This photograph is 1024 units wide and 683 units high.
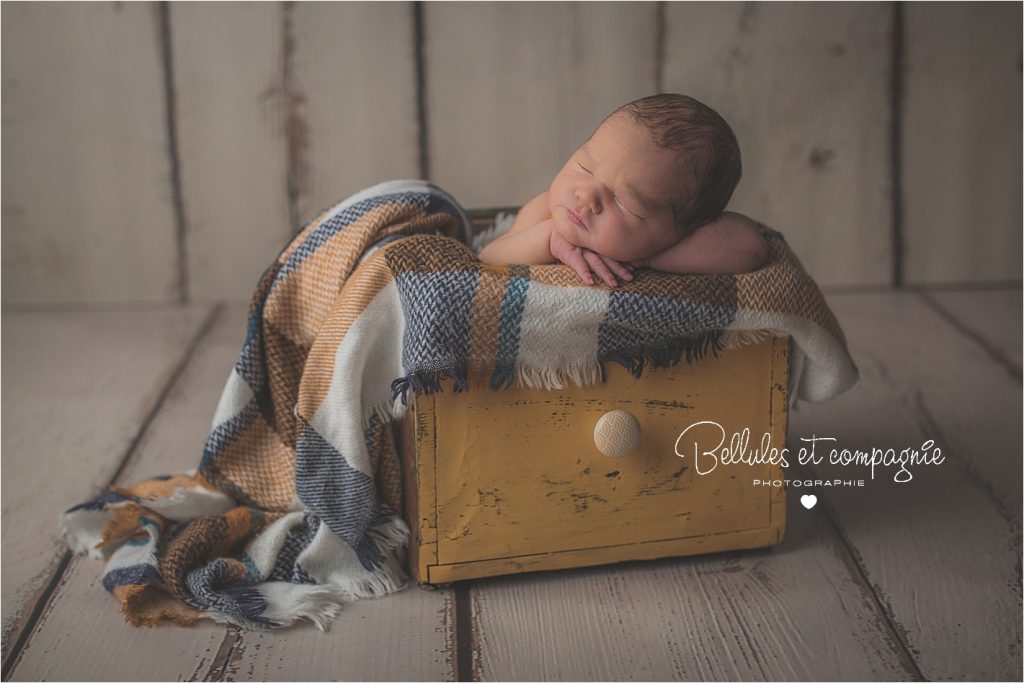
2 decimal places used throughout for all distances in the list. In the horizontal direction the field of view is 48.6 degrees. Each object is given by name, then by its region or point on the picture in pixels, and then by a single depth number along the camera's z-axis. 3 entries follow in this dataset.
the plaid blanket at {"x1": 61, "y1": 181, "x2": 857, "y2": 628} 1.05
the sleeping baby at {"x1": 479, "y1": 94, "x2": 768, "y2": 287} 1.05
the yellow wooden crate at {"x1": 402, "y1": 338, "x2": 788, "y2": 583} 1.10
